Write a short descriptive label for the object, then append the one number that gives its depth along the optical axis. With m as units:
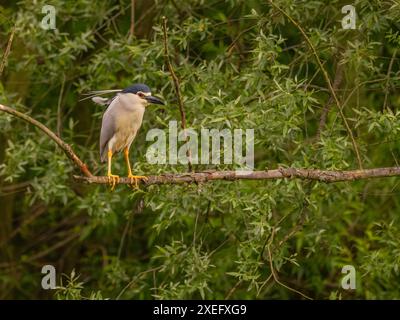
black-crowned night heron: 7.99
